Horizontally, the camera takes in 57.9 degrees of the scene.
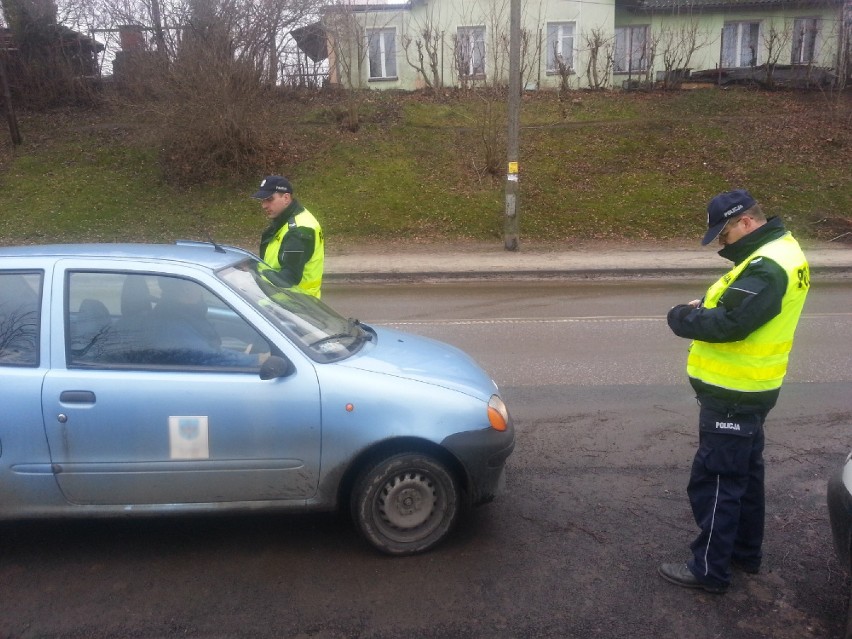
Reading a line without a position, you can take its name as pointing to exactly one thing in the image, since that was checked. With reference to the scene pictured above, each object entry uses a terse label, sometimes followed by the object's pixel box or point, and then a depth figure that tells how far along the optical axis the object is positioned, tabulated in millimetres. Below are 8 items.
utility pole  16141
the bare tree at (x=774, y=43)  28344
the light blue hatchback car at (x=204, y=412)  3684
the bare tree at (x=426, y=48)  27750
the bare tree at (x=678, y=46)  28734
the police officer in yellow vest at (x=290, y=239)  5547
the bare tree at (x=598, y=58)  28234
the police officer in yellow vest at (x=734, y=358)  3357
